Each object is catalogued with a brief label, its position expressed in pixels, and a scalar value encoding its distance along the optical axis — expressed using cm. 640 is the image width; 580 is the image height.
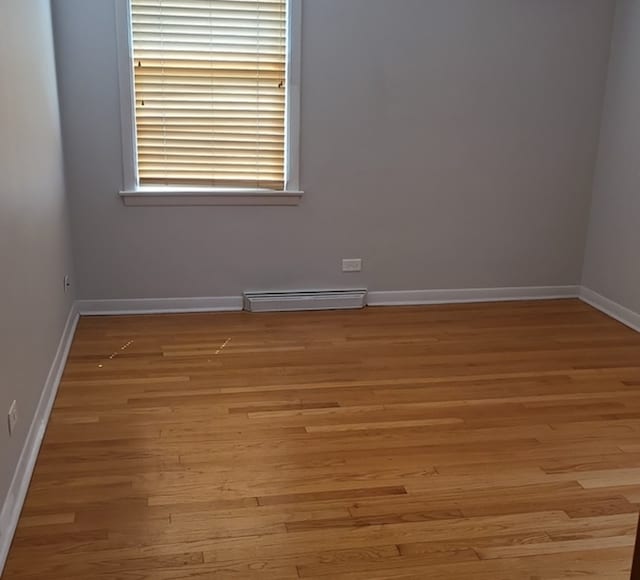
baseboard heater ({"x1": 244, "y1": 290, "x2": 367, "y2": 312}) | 459
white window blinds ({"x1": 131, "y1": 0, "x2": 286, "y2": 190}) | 416
